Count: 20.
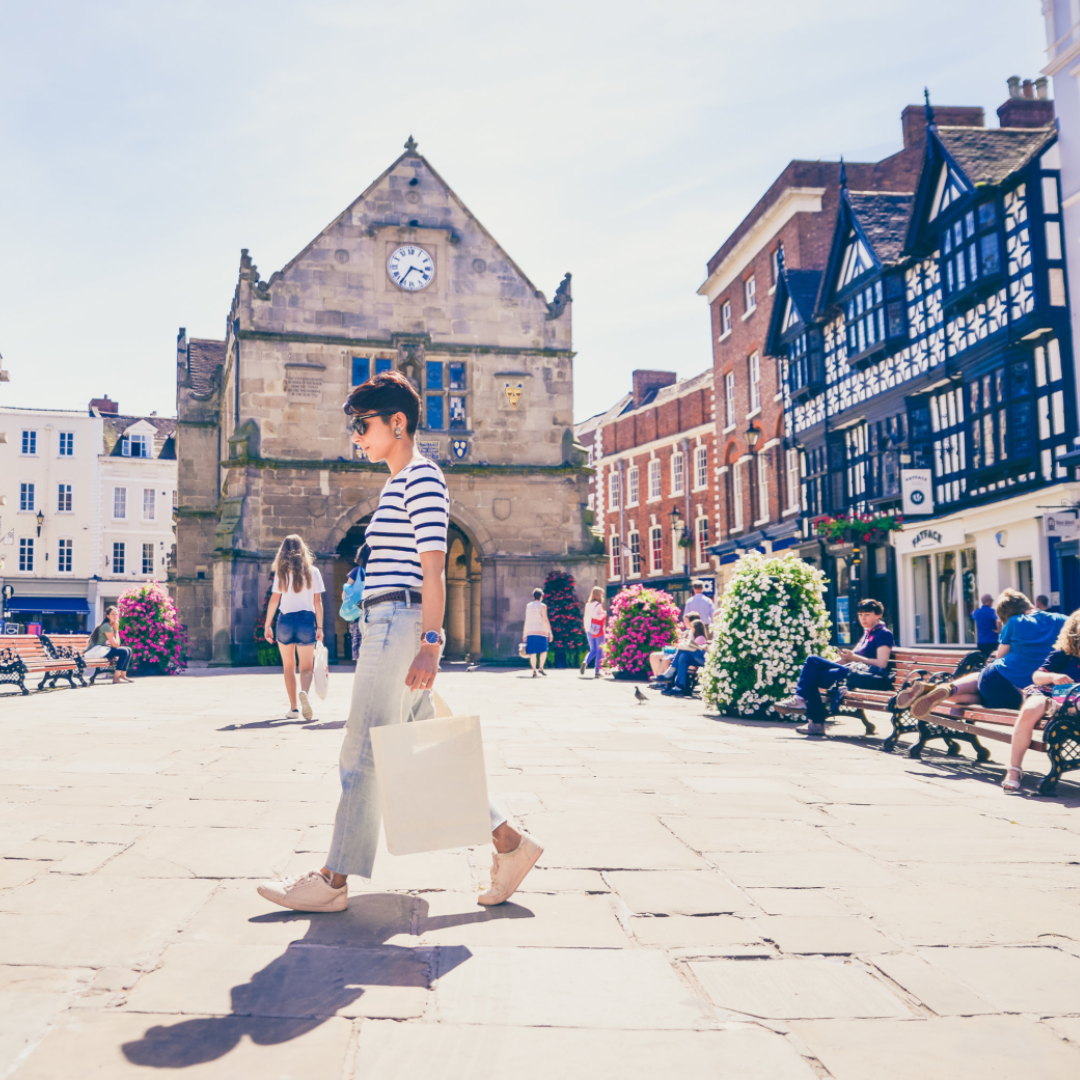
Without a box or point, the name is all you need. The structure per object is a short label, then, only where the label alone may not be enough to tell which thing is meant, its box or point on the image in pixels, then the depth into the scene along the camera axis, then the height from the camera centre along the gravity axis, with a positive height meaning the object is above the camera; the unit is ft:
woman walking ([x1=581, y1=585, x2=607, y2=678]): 63.77 -0.20
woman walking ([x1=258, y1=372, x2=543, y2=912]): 11.69 -0.30
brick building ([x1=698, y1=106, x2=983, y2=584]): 102.68 +32.51
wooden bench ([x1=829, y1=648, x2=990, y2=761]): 27.02 -1.55
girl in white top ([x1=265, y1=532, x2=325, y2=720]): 33.19 +0.80
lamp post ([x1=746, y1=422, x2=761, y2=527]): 112.37 +14.18
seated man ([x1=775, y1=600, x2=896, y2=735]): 30.71 -1.50
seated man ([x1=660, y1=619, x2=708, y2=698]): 46.44 -1.64
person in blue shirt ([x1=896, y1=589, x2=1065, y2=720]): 23.80 -1.08
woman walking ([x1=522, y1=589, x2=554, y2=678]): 64.80 -0.41
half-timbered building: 60.29 +16.32
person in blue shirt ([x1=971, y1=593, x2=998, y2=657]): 47.78 -0.34
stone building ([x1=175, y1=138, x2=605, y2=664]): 79.15 +17.85
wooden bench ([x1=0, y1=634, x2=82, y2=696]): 42.80 -1.45
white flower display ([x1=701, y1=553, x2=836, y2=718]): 34.22 -0.30
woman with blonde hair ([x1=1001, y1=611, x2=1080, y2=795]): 20.94 -1.49
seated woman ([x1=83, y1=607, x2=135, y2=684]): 52.60 -0.96
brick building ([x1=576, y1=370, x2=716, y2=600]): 143.74 +21.31
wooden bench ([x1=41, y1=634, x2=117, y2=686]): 49.27 -1.09
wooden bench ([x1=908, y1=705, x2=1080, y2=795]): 20.30 -2.45
